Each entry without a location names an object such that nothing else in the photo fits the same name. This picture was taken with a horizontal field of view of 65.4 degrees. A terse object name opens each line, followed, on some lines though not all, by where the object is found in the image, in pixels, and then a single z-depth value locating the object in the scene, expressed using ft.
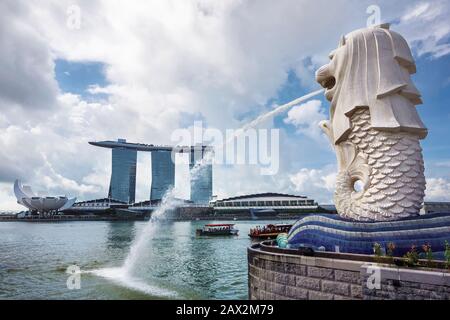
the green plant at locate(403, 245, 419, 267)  29.84
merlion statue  43.45
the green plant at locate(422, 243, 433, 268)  29.51
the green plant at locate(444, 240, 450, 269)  28.54
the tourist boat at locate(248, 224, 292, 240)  165.86
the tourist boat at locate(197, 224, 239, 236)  190.22
